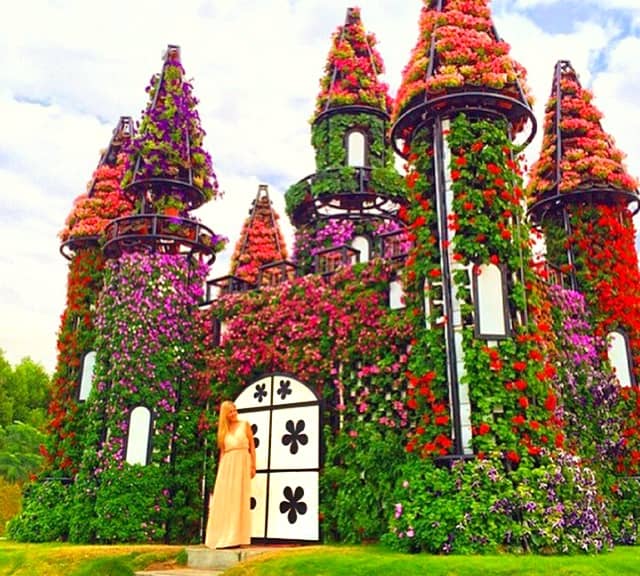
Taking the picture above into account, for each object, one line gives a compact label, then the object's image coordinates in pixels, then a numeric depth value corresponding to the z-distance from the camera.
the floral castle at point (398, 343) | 10.10
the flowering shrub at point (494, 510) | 9.09
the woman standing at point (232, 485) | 11.16
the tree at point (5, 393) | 38.47
